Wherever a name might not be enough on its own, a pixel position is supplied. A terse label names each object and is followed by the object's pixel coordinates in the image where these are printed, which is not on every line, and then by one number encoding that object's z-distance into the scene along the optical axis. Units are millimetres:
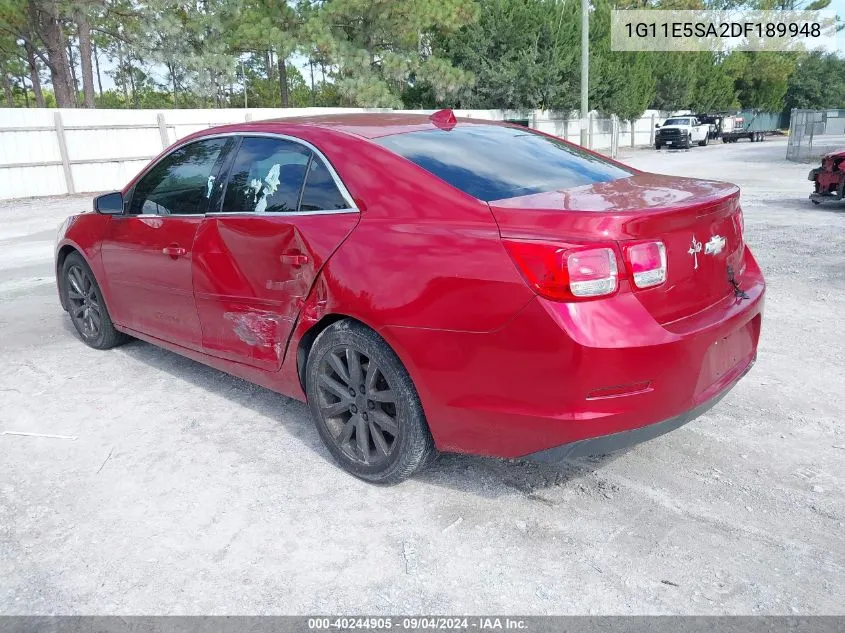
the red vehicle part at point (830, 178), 10977
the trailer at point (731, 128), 44625
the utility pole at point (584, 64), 20964
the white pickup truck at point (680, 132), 37500
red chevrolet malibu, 2514
